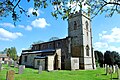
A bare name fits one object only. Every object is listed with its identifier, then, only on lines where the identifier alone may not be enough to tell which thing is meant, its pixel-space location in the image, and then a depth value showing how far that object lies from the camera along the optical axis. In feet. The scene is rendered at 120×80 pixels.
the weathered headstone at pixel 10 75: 17.69
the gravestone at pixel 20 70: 38.88
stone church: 64.95
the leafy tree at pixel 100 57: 120.96
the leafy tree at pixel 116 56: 120.66
